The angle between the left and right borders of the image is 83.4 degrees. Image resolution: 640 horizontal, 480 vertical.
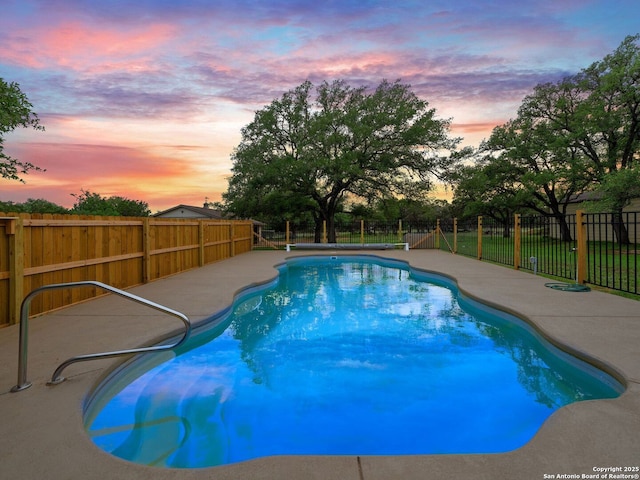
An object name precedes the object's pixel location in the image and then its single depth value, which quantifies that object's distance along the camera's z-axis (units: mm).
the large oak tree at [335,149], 21016
